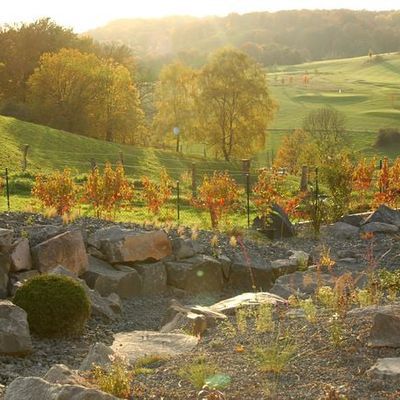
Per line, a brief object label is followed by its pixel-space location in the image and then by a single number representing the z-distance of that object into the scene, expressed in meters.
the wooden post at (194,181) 31.03
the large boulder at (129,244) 13.90
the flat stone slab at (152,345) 9.12
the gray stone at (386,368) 6.78
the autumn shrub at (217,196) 21.36
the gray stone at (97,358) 7.97
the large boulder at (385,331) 7.59
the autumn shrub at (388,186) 23.80
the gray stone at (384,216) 19.61
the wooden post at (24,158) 35.56
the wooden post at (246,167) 35.09
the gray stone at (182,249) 14.71
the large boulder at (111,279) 13.32
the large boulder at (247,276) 14.98
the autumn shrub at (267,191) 20.03
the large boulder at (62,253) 12.80
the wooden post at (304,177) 31.25
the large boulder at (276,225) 19.69
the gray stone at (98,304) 11.78
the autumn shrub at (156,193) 23.19
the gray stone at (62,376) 6.83
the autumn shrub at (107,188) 21.16
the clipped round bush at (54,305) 10.51
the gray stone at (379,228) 18.75
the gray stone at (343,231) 19.02
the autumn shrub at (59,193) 20.59
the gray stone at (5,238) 12.27
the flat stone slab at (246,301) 11.14
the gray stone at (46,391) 6.12
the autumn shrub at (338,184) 21.83
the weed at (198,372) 6.98
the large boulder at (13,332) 9.59
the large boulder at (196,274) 14.39
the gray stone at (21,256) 12.59
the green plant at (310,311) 8.73
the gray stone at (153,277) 14.02
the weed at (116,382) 6.73
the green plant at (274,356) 7.25
